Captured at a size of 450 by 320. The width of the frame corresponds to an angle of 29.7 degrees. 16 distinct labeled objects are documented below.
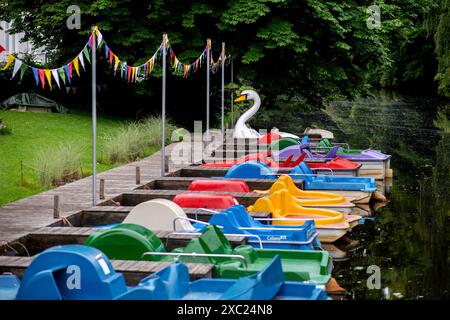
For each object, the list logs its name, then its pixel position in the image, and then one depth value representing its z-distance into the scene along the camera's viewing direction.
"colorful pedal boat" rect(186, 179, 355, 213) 16.06
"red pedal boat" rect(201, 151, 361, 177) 20.20
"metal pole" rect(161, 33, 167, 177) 18.42
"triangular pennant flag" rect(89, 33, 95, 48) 14.25
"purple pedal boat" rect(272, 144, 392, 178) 21.77
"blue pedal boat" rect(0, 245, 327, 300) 8.28
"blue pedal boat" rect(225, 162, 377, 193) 17.88
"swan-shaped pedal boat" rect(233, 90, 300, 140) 25.95
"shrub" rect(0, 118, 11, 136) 25.56
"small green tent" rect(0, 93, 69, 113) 33.62
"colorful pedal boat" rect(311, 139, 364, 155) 24.25
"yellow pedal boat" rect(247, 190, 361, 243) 14.35
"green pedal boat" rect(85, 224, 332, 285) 9.86
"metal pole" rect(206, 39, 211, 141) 23.91
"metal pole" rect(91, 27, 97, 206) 14.02
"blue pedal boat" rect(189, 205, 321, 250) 12.07
